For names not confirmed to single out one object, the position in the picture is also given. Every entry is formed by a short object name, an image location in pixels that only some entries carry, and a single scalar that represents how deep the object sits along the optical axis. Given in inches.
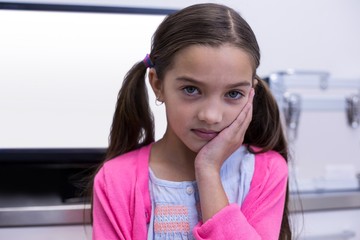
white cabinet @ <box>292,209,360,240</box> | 41.4
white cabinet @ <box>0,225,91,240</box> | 36.4
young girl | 25.0
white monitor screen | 43.5
